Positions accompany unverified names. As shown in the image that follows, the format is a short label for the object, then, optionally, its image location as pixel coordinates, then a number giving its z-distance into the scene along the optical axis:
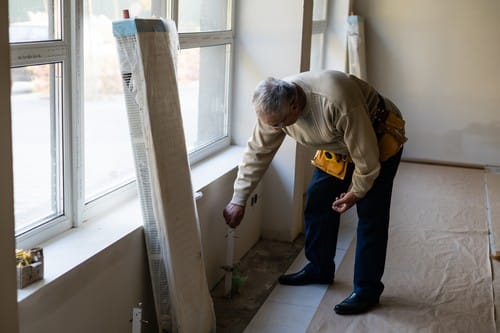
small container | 1.93
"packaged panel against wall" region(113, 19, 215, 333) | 2.41
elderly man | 2.71
